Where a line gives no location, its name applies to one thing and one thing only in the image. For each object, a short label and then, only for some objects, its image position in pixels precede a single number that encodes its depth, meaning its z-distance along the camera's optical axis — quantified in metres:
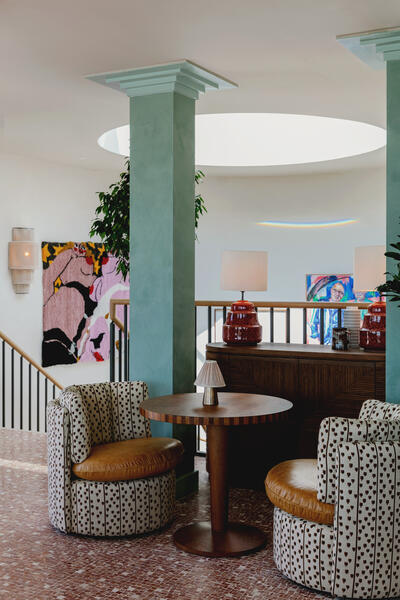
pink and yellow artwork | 8.59
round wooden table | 3.91
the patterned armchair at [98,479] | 4.17
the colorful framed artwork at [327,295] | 9.27
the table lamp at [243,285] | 5.39
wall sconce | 8.06
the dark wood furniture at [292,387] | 4.78
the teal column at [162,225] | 5.01
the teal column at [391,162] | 4.29
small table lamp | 4.17
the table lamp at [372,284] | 4.85
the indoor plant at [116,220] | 6.49
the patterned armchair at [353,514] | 3.29
